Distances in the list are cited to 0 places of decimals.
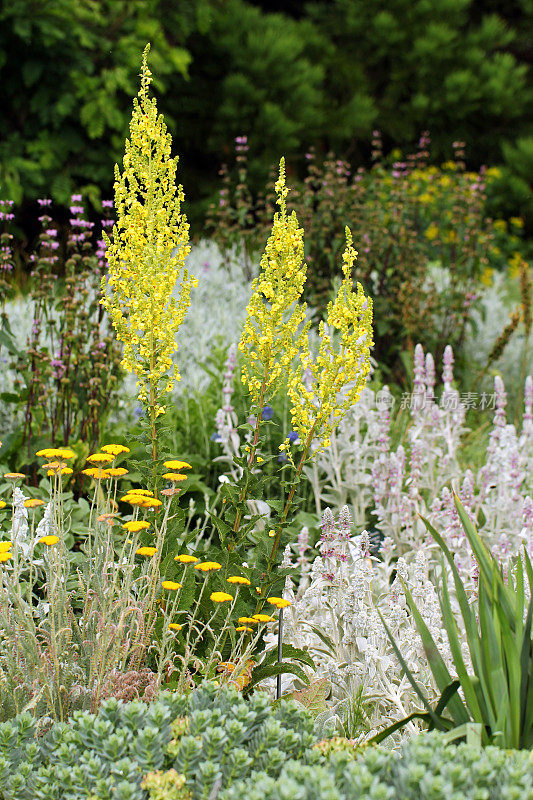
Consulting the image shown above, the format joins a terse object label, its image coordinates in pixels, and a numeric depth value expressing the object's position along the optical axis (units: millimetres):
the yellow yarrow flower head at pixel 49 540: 3867
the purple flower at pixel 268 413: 7069
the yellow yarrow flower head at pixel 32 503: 4148
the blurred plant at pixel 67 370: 6781
